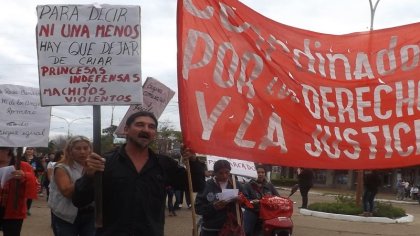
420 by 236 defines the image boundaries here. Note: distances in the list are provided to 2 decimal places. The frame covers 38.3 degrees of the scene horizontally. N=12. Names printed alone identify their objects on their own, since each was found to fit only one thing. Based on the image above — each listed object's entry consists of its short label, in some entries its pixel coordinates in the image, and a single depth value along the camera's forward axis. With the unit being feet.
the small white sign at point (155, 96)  27.66
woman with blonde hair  17.58
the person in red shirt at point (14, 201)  20.53
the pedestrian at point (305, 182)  59.67
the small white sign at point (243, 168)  29.35
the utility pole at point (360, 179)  53.47
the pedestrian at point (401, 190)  114.73
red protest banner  15.15
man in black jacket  12.36
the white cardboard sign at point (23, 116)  24.14
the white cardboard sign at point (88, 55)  13.53
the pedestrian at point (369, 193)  53.11
